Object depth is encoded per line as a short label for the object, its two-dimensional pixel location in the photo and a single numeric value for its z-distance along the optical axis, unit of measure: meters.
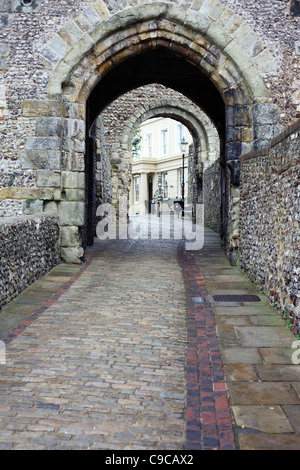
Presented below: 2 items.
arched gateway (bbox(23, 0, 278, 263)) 8.55
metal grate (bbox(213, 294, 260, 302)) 6.16
